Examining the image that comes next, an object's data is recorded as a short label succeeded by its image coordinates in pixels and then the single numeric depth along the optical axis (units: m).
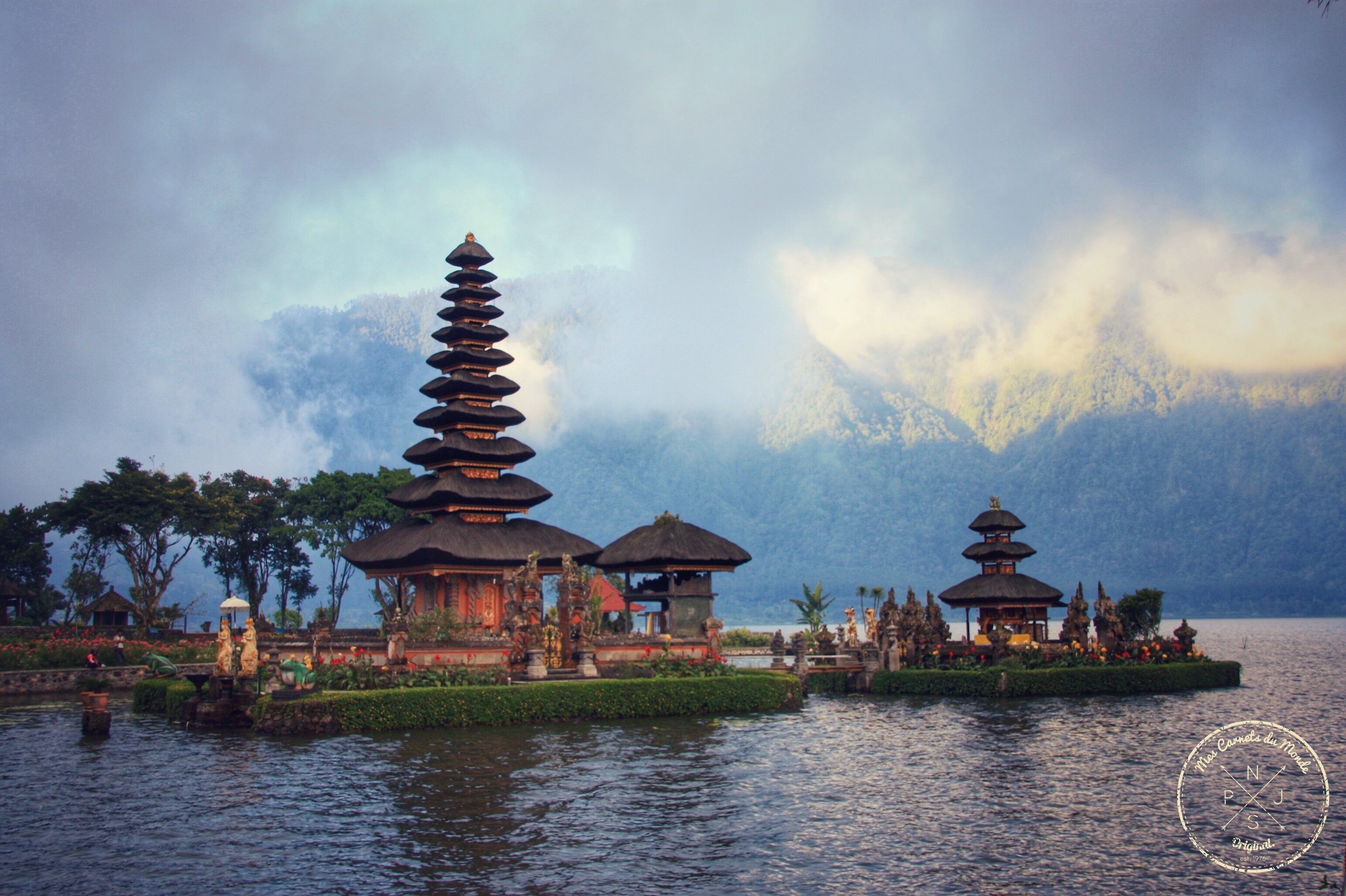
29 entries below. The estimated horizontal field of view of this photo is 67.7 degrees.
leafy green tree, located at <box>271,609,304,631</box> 68.44
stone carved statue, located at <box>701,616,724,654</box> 41.00
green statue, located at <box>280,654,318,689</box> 31.09
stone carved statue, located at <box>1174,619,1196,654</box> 46.28
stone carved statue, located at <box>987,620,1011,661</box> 43.66
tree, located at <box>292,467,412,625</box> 71.88
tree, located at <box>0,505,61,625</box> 72.44
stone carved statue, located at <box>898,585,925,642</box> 46.31
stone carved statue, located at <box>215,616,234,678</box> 31.70
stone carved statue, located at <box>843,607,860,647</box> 49.66
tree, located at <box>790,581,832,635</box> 65.44
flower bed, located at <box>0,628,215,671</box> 45.88
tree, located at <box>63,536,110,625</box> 74.38
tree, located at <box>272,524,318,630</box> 72.81
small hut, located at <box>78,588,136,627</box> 69.06
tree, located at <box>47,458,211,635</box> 63.81
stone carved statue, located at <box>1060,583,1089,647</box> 44.97
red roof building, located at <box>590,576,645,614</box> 65.56
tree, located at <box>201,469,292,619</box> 72.81
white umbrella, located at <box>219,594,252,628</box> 45.75
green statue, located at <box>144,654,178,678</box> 37.62
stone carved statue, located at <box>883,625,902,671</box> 45.47
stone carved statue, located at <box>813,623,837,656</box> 48.41
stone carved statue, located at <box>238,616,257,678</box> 30.58
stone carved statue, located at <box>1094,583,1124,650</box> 44.56
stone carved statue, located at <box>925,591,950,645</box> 47.47
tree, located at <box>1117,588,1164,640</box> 57.50
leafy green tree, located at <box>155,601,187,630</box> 62.22
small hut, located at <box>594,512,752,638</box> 41.81
